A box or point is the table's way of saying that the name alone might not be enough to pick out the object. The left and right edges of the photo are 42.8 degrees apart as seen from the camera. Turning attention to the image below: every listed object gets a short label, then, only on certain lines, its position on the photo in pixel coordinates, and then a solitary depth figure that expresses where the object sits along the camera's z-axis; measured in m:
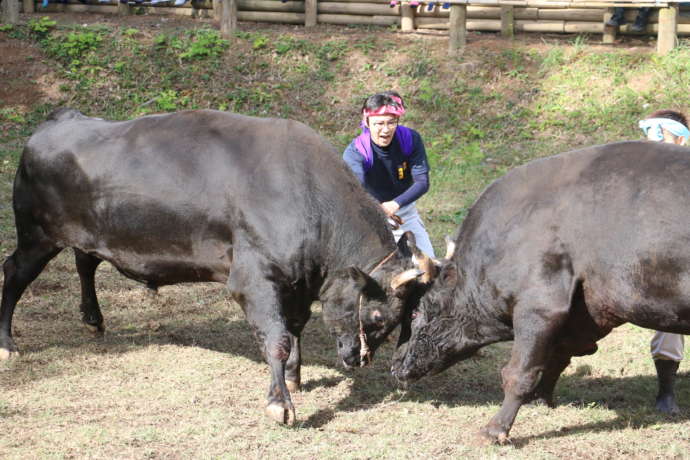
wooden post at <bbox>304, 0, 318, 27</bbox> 16.96
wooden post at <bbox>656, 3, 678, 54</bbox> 13.94
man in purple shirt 6.72
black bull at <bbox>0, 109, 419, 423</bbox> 5.93
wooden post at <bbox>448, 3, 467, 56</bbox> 14.91
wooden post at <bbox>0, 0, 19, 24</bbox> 16.12
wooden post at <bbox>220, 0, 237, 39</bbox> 15.82
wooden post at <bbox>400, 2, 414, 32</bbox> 16.43
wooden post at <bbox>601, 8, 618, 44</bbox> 15.18
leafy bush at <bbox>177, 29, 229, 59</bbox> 15.70
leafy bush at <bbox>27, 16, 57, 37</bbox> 16.05
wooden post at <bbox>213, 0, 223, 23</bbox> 17.42
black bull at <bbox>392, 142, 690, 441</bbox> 4.96
